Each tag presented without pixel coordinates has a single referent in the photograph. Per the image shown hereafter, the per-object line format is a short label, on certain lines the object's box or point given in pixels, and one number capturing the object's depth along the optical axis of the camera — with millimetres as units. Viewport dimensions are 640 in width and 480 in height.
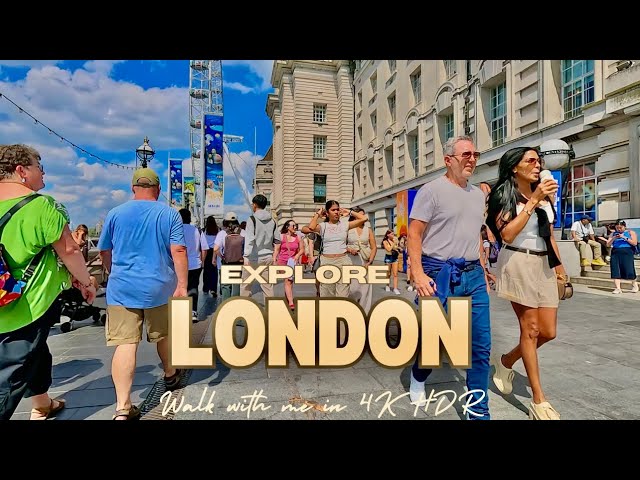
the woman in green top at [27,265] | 1934
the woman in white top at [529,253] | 2283
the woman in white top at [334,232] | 3814
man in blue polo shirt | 2305
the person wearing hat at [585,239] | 8221
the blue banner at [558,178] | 5564
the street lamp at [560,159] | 6898
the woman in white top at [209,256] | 5754
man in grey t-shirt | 2293
